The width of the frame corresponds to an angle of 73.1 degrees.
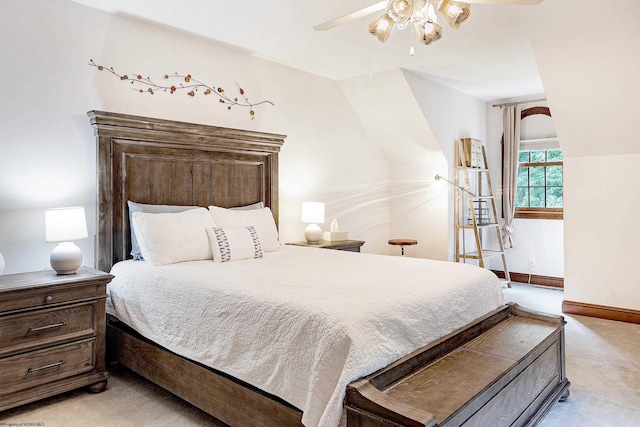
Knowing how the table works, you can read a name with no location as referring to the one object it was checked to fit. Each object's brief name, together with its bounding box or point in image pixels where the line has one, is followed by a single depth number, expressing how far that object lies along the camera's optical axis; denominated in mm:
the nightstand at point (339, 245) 4146
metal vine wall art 3258
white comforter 1600
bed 1577
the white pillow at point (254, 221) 3395
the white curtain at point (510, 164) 5730
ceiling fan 2010
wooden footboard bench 1452
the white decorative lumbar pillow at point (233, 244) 2965
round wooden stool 5059
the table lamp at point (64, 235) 2549
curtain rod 5602
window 5559
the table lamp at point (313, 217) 4270
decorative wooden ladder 5285
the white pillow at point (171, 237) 2809
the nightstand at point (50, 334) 2234
